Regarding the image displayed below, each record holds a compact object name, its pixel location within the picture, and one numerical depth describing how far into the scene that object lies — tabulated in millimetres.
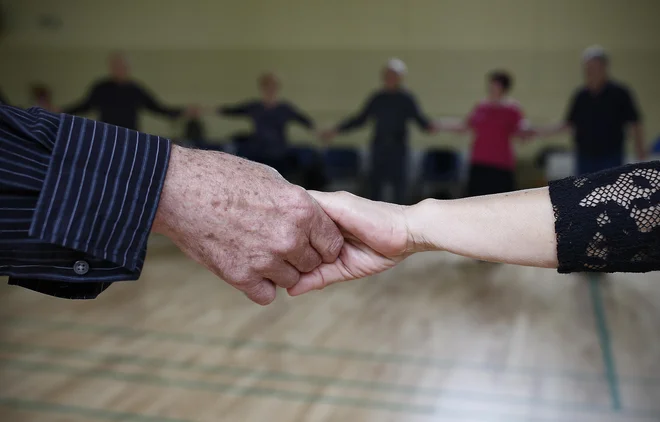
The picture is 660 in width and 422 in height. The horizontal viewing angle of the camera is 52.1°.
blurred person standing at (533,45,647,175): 5750
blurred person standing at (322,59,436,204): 7043
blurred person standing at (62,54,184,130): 6938
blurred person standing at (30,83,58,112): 8078
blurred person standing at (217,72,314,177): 6965
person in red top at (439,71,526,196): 6105
